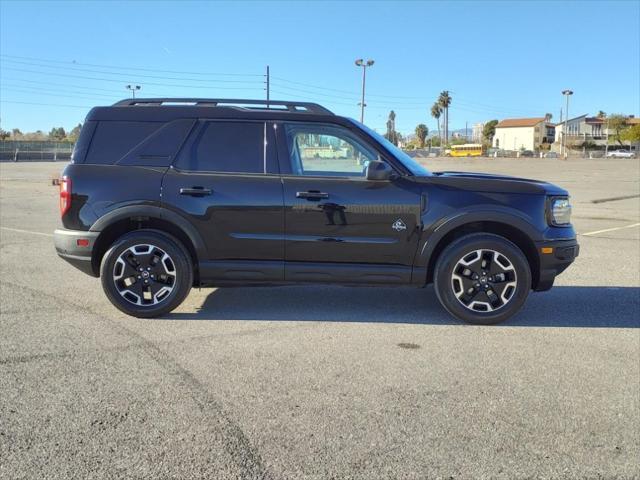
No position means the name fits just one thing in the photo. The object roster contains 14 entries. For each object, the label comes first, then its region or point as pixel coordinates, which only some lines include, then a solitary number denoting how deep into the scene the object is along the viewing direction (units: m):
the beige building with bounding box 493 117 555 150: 127.31
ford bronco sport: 4.92
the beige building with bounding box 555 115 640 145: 127.00
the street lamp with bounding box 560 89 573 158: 93.88
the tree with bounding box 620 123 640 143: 109.85
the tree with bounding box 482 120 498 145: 139.75
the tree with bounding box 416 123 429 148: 145.88
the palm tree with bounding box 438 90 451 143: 114.75
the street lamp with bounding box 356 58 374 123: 54.07
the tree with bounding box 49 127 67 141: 135.00
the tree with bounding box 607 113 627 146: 117.44
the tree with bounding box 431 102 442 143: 121.89
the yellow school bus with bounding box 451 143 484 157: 87.44
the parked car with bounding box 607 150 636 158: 84.79
